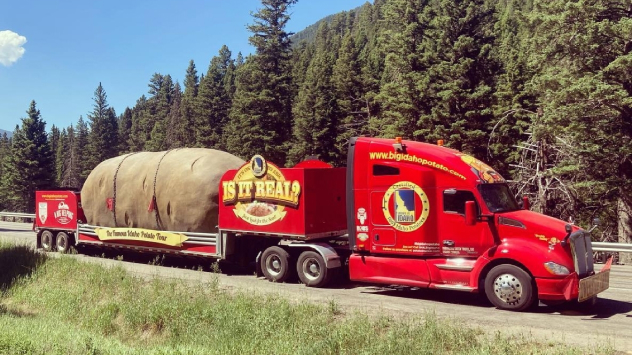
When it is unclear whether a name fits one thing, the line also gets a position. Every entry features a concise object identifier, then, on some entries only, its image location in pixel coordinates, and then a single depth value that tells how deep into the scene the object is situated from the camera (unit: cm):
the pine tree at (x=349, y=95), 4691
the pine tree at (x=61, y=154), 10359
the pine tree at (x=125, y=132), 10086
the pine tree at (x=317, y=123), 4678
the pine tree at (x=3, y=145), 11442
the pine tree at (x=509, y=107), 2886
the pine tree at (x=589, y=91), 1847
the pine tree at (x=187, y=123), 7724
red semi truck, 986
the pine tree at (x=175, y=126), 7894
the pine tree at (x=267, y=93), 4847
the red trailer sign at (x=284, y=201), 1322
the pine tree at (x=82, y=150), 8819
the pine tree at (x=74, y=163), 9206
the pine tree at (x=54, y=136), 12601
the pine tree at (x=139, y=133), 9681
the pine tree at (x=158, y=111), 8642
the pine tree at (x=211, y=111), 6675
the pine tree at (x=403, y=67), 3225
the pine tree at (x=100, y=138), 8775
